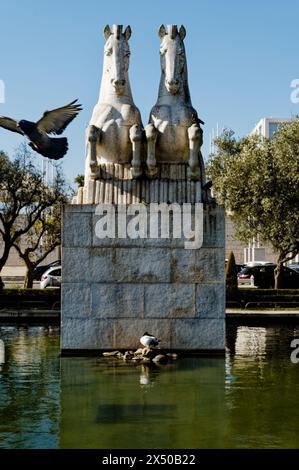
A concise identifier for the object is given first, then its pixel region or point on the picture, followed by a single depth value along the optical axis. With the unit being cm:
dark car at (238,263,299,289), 3462
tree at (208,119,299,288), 3070
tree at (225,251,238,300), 2444
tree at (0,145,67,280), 3069
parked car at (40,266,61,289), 3334
